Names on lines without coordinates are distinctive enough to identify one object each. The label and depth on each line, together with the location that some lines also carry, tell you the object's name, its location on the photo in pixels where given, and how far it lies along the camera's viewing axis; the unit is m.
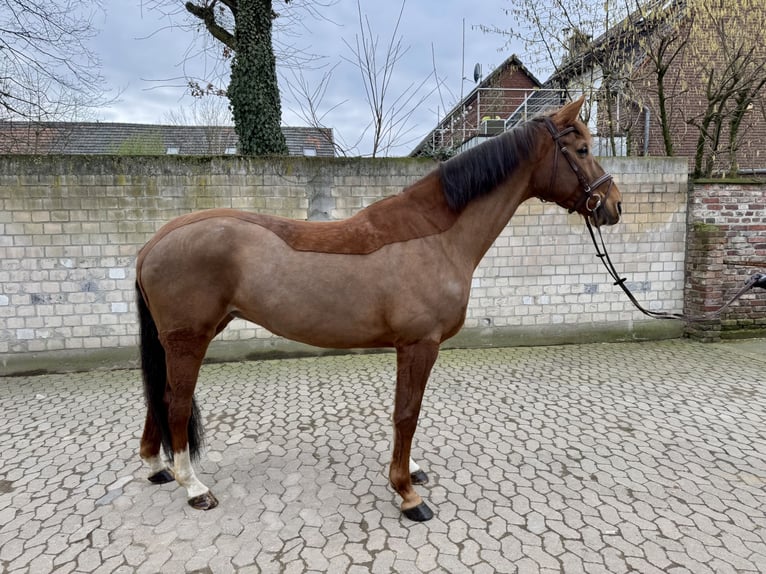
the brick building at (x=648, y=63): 6.00
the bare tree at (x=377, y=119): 6.73
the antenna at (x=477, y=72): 10.24
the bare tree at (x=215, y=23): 6.95
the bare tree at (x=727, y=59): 5.85
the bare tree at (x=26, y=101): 5.39
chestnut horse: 2.16
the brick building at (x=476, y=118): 7.79
